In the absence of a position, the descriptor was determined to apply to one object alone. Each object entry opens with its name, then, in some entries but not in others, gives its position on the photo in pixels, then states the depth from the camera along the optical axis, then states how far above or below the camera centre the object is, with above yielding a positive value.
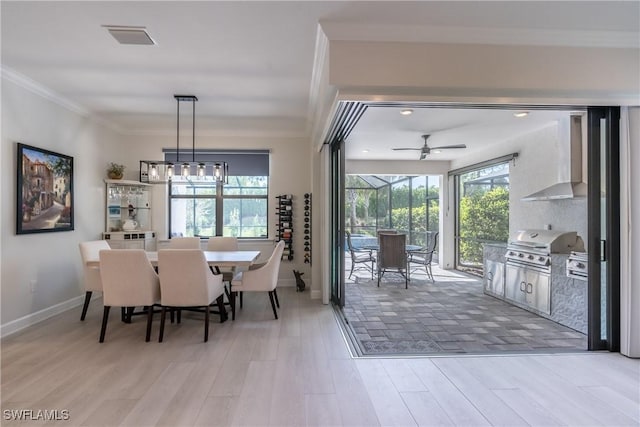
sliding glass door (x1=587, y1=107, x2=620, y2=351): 2.96 -0.07
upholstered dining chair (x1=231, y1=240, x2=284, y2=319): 3.99 -0.74
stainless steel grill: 4.08 -0.57
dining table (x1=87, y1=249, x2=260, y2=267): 3.71 -0.47
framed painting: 3.60 +0.30
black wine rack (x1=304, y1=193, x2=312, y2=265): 5.66 -0.17
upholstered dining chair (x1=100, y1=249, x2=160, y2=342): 3.23 -0.61
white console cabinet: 5.15 +0.02
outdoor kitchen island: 3.67 -0.79
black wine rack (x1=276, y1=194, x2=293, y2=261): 5.69 -0.10
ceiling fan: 5.59 +1.18
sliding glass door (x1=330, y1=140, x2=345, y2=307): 4.39 -0.05
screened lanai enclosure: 8.85 +0.33
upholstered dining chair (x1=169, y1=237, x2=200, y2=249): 4.86 -0.35
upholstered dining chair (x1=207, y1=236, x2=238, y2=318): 5.05 -0.39
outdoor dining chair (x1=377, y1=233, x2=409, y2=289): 5.89 -0.59
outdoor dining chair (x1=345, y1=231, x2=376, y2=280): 6.61 -0.83
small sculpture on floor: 5.38 -1.02
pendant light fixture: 4.16 +0.58
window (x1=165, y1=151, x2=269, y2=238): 5.87 +0.17
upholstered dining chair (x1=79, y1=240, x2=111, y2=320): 3.87 -0.68
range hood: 4.21 +0.72
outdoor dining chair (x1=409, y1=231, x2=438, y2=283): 6.42 -0.66
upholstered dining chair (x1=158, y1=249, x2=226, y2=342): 3.24 -0.61
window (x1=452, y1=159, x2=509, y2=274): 6.18 +0.18
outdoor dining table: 6.24 -0.55
